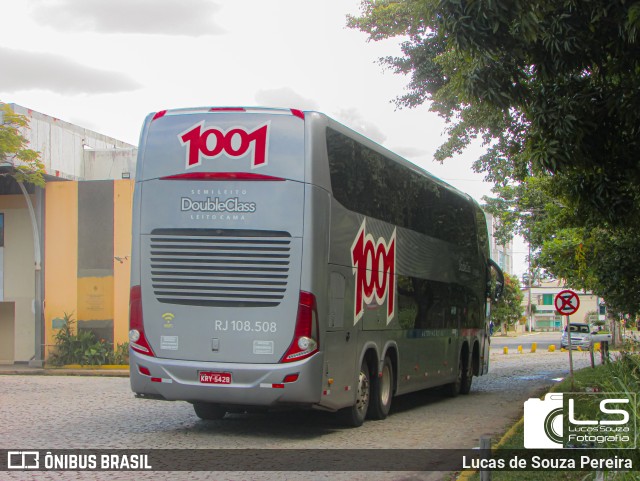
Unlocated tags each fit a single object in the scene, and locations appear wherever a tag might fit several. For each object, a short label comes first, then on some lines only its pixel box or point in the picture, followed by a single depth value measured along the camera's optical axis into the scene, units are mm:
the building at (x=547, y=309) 117562
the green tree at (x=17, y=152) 25531
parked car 53281
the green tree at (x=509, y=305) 70938
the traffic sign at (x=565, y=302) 21297
